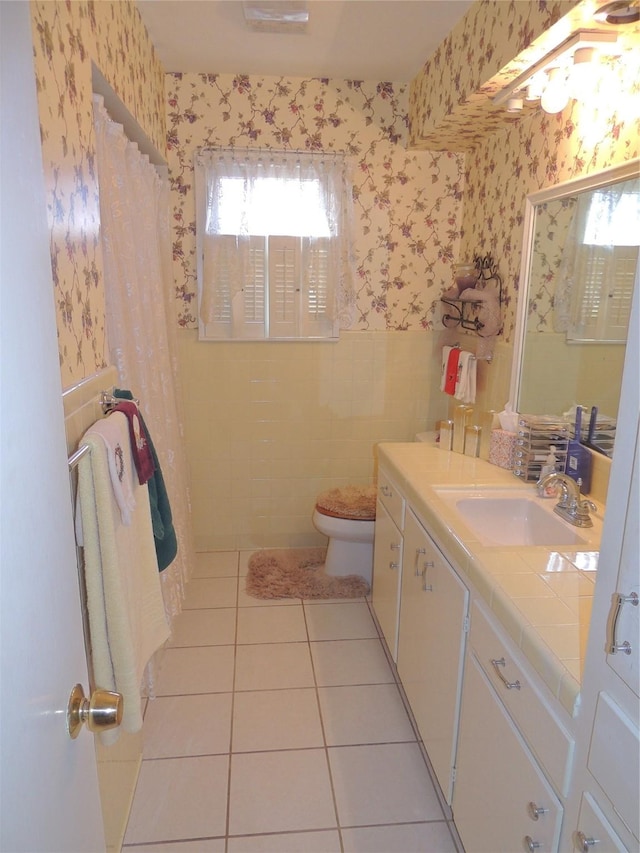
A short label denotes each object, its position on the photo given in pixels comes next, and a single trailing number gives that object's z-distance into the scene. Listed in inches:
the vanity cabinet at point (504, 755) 42.7
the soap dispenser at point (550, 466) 78.5
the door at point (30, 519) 23.4
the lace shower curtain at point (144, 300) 73.6
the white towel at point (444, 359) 123.2
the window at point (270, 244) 120.8
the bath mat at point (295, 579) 119.3
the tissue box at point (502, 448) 91.0
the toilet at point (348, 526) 116.5
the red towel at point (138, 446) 62.8
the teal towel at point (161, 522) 72.5
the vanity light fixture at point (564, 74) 62.6
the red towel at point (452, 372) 116.6
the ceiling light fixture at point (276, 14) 85.6
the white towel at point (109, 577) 51.9
